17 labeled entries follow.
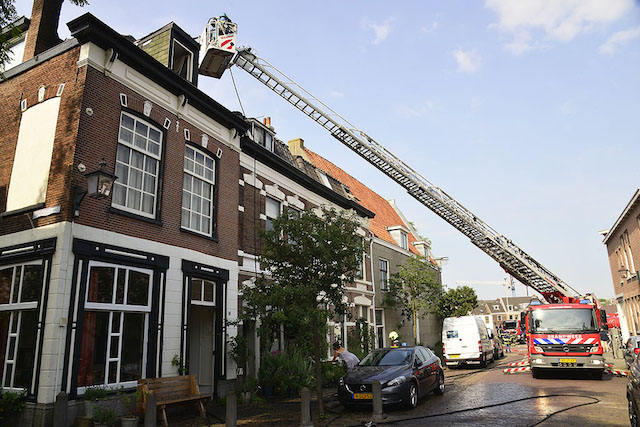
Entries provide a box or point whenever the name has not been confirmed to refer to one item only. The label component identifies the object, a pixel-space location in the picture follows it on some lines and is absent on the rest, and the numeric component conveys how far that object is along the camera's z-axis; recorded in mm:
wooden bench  9378
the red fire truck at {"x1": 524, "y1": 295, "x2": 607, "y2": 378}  14797
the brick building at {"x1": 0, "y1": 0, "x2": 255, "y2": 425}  8672
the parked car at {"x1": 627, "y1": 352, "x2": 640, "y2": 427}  6457
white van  21703
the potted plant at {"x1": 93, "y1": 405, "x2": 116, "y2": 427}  8141
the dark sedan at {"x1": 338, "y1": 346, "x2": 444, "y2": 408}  10547
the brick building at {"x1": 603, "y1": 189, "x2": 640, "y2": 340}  24281
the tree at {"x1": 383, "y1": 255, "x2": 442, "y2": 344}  25031
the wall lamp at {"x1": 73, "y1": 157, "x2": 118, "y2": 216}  8742
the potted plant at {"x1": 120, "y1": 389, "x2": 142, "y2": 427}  8531
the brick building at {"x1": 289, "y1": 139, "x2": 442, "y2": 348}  24125
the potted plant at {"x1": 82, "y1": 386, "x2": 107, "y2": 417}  8375
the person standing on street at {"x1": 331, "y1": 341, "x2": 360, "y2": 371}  13047
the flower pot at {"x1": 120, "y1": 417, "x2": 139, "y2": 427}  8523
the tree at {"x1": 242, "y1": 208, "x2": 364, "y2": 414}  10102
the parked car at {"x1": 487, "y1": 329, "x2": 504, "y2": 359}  27297
